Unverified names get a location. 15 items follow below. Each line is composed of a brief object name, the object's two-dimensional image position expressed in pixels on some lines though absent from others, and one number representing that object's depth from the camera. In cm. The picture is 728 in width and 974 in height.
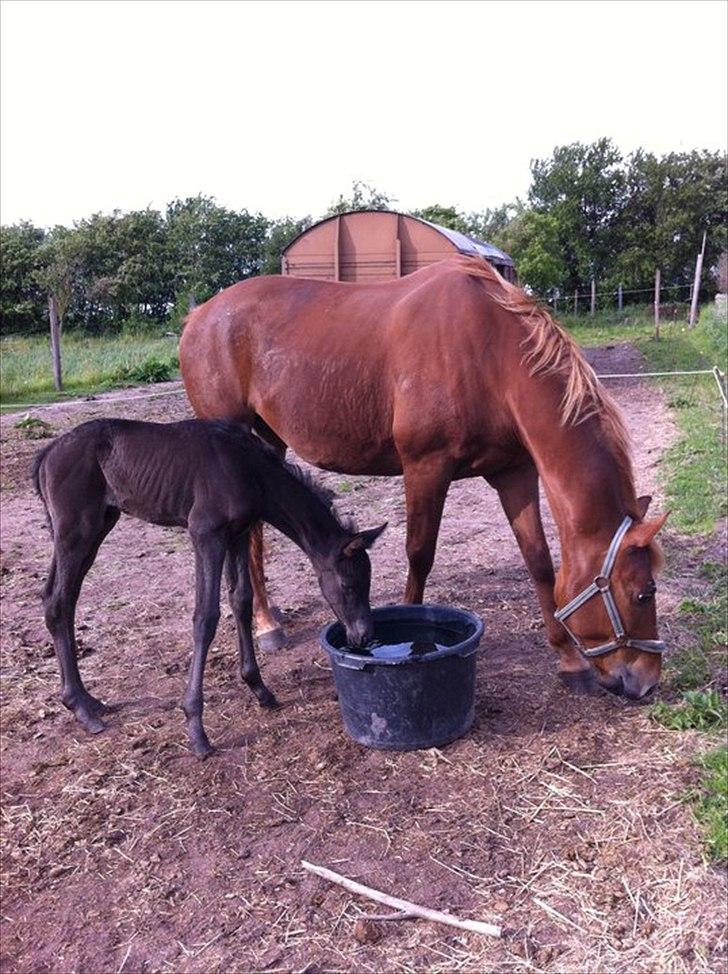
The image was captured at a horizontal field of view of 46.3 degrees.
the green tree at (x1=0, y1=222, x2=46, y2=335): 2969
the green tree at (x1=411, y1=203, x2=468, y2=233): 3128
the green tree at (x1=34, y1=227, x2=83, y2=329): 2812
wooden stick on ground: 239
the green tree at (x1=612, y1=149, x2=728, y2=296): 3975
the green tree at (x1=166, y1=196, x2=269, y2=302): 3161
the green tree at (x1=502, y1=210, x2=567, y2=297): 2931
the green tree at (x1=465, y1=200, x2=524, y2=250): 4088
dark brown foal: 351
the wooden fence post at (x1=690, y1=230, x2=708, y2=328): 2543
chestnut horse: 323
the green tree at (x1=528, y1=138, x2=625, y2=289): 4084
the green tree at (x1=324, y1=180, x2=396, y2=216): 3161
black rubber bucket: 329
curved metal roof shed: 1452
